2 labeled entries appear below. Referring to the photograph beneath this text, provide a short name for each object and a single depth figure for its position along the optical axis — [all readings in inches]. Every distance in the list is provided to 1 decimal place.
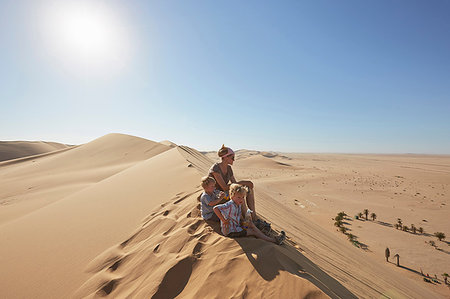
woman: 121.1
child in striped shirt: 92.8
